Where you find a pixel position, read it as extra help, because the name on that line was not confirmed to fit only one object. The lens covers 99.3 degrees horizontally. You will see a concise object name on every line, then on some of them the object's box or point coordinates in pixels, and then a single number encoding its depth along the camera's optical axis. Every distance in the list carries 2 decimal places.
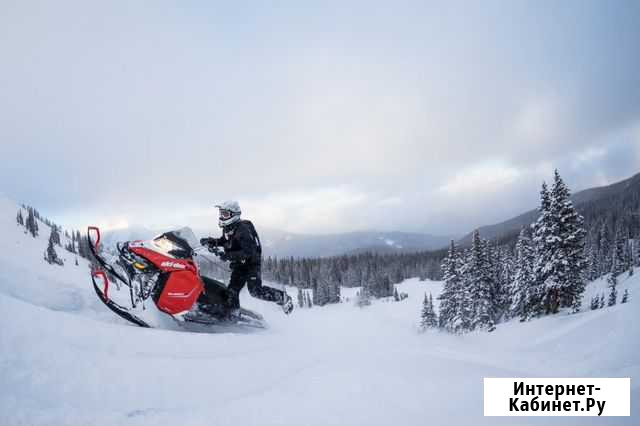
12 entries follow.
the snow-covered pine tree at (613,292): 31.48
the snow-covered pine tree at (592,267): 64.56
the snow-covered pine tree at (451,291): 34.34
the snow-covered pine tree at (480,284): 30.03
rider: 6.33
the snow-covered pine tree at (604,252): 65.88
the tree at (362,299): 72.75
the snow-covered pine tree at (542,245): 23.06
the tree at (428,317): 40.77
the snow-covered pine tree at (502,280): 32.31
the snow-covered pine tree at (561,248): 21.95
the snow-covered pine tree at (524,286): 25.34
